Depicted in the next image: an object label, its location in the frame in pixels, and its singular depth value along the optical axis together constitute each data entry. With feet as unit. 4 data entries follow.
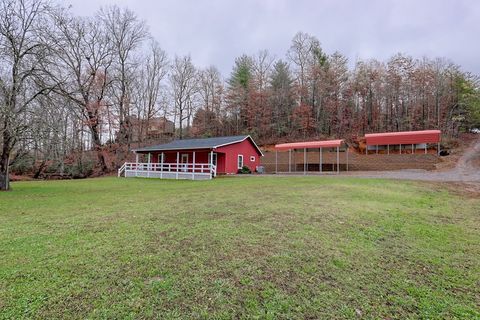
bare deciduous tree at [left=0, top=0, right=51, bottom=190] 32.89
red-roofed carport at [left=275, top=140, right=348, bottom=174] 69.46
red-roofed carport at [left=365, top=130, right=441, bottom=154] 76.85
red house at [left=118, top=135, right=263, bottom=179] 64.96
